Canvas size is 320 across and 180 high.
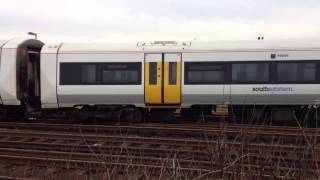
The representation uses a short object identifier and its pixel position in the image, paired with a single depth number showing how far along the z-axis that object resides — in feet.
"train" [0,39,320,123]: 59.82
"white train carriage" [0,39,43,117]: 64.18
